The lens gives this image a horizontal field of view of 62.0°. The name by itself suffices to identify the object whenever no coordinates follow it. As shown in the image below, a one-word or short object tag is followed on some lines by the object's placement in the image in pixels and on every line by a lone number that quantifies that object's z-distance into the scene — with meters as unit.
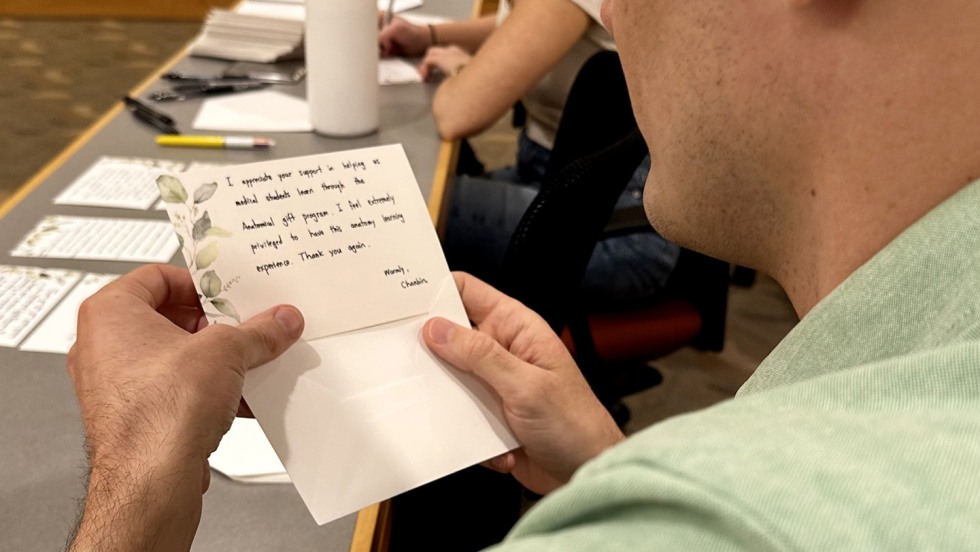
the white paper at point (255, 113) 1.51
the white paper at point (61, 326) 0.95
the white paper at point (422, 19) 2.16
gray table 0.73
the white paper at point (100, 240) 1.13
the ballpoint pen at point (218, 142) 1.41
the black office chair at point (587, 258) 1.18
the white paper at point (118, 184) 1.26
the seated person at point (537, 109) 1.49
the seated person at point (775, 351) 0.31
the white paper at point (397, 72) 1.82
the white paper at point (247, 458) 0.80
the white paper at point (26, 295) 0.98
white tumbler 1.35
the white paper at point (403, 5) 2.22
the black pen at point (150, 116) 1.50
